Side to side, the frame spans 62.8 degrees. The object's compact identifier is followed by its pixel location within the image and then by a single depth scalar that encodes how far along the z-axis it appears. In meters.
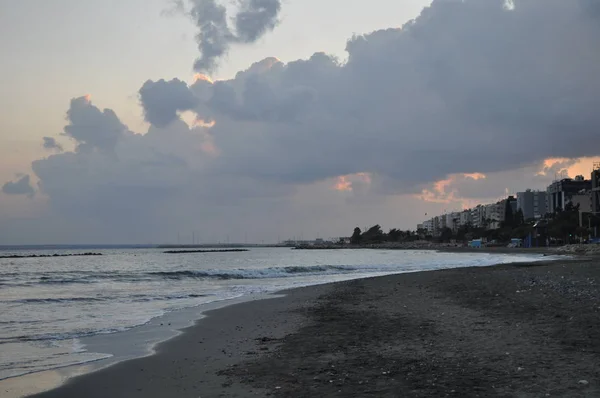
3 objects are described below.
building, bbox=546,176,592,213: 194.76
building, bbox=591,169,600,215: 116.75
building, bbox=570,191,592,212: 128.29
